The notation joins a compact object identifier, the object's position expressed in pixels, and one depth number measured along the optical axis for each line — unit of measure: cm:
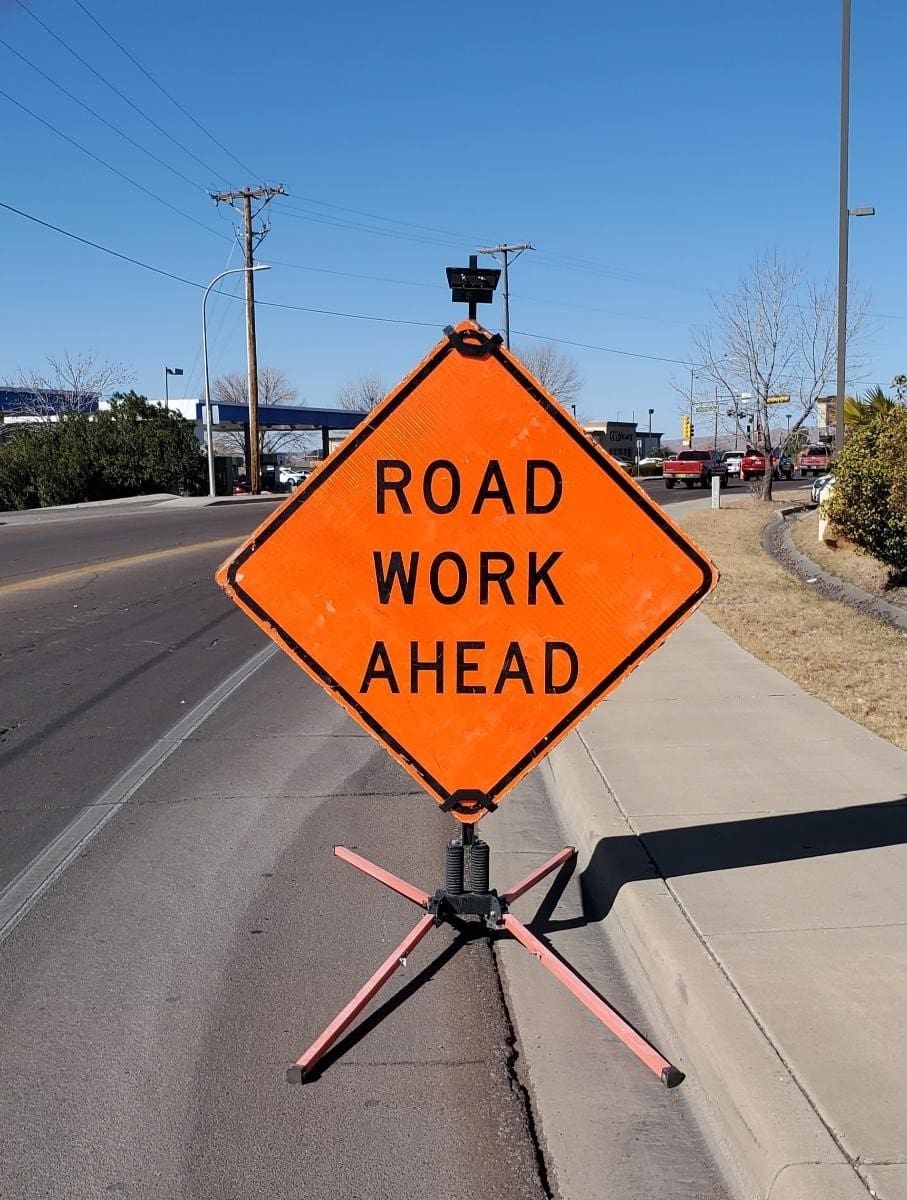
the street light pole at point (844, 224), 2106
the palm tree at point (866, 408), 1719
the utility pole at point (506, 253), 6094
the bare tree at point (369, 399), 11040
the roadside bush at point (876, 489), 1280
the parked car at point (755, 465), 5536
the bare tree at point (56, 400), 7181
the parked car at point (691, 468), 4972
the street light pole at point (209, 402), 4236
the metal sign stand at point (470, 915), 369
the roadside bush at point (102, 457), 4209
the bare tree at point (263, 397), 12188
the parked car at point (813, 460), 6266
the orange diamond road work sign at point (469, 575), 427
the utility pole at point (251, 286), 4688
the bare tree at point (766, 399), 3525
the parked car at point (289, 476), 7586
